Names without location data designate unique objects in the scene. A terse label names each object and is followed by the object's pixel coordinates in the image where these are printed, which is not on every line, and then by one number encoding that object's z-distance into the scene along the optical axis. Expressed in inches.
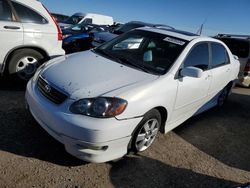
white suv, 130.5
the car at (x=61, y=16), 662.5
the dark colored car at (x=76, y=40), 269.0
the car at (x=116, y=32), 230.8
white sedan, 79.3
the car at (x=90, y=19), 494.9
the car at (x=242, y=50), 204.0
